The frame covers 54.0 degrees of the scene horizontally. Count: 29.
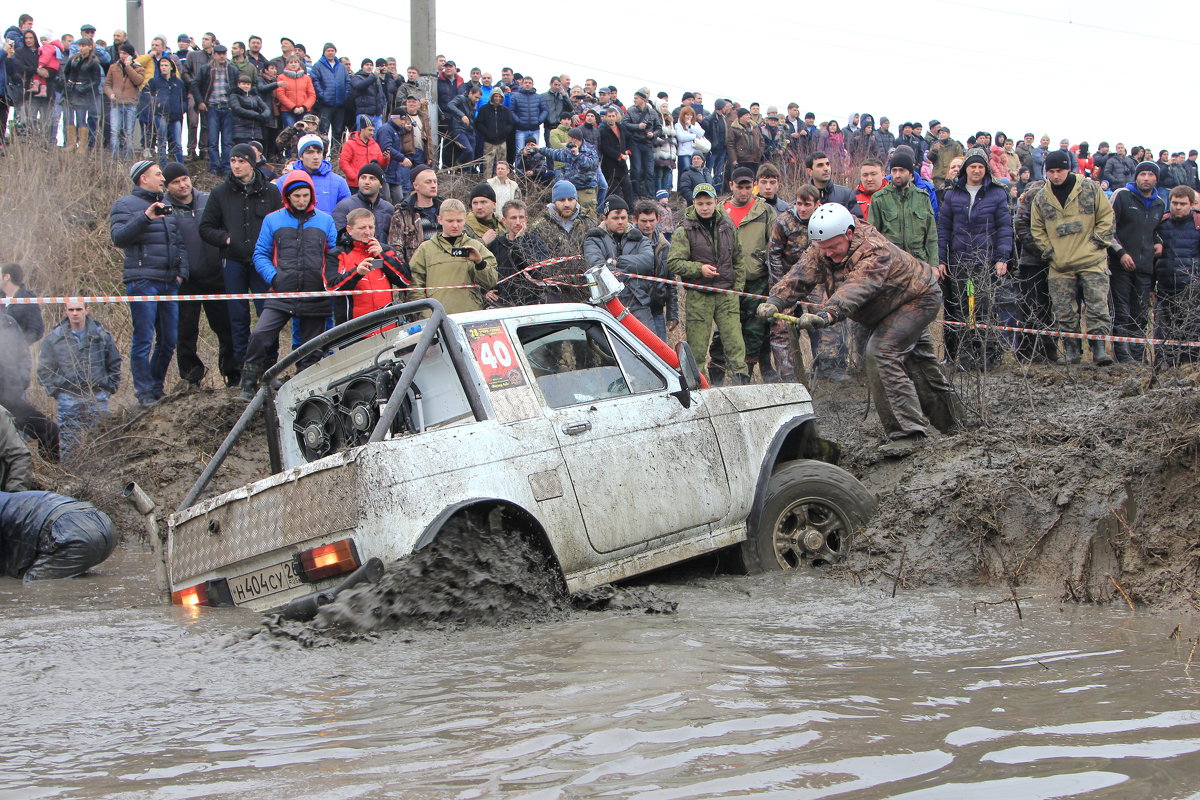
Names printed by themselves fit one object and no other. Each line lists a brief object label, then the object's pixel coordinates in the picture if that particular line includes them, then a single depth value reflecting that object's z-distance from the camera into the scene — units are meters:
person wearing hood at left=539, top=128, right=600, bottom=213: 15.42
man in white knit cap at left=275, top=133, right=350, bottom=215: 11.71
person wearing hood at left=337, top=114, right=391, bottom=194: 14.50
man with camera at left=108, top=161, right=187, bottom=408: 10.70
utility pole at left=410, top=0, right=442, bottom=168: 17.19
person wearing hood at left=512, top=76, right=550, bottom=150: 17.94
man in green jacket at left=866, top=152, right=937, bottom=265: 11.36
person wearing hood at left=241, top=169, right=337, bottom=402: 10.42
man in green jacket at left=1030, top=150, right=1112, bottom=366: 11.62
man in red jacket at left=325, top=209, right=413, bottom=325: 10.15
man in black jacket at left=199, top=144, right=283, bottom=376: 10.90
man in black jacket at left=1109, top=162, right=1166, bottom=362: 12.43
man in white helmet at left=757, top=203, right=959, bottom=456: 8.39
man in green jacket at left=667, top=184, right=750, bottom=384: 11.22
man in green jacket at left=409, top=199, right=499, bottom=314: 9.67
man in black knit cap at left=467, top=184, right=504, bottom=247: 10.75
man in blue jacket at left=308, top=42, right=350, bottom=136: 16.92
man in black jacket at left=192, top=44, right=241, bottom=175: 16.12
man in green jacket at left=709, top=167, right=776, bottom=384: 11.49
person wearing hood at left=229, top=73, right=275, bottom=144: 15.99
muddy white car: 5.47
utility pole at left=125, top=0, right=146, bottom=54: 20.42
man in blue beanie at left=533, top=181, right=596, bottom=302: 11.24
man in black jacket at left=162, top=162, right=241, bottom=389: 11.03
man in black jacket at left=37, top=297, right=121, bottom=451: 10.87
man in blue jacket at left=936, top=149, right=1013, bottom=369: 11.52
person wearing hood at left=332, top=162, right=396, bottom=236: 11.38
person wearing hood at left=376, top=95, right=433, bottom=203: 15.16
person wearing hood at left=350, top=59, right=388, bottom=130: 17.06
